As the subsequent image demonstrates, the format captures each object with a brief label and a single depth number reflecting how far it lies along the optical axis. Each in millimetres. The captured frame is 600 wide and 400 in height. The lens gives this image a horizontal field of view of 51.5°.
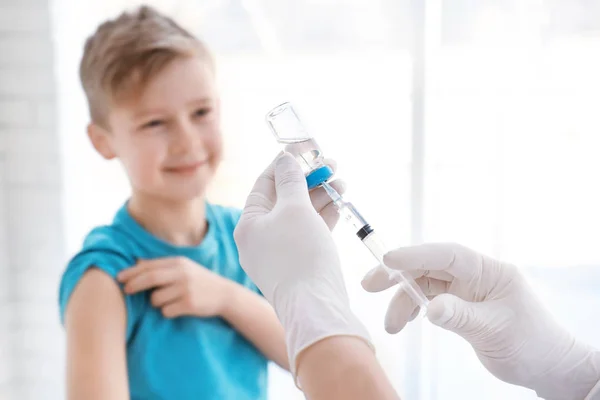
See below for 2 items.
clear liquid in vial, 933
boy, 1127
